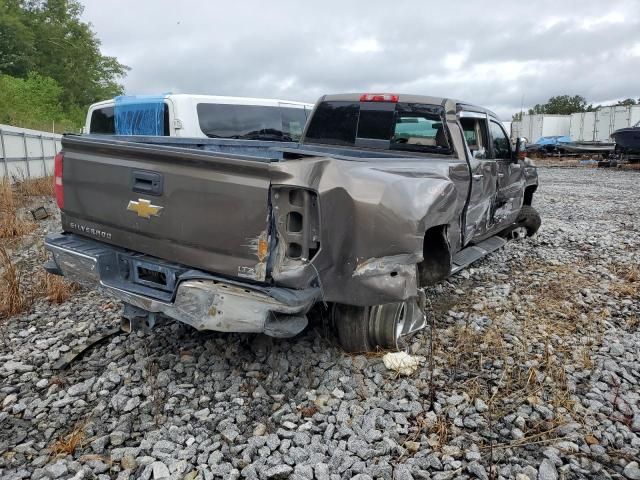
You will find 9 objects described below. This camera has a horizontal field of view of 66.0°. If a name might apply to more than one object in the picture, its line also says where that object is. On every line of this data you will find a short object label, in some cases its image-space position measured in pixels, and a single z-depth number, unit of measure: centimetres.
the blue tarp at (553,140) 3191
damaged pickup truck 275
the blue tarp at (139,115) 909
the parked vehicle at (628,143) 2089
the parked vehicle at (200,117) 894
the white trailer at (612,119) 3003
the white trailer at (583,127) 3328
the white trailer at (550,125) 3738
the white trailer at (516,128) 4035
